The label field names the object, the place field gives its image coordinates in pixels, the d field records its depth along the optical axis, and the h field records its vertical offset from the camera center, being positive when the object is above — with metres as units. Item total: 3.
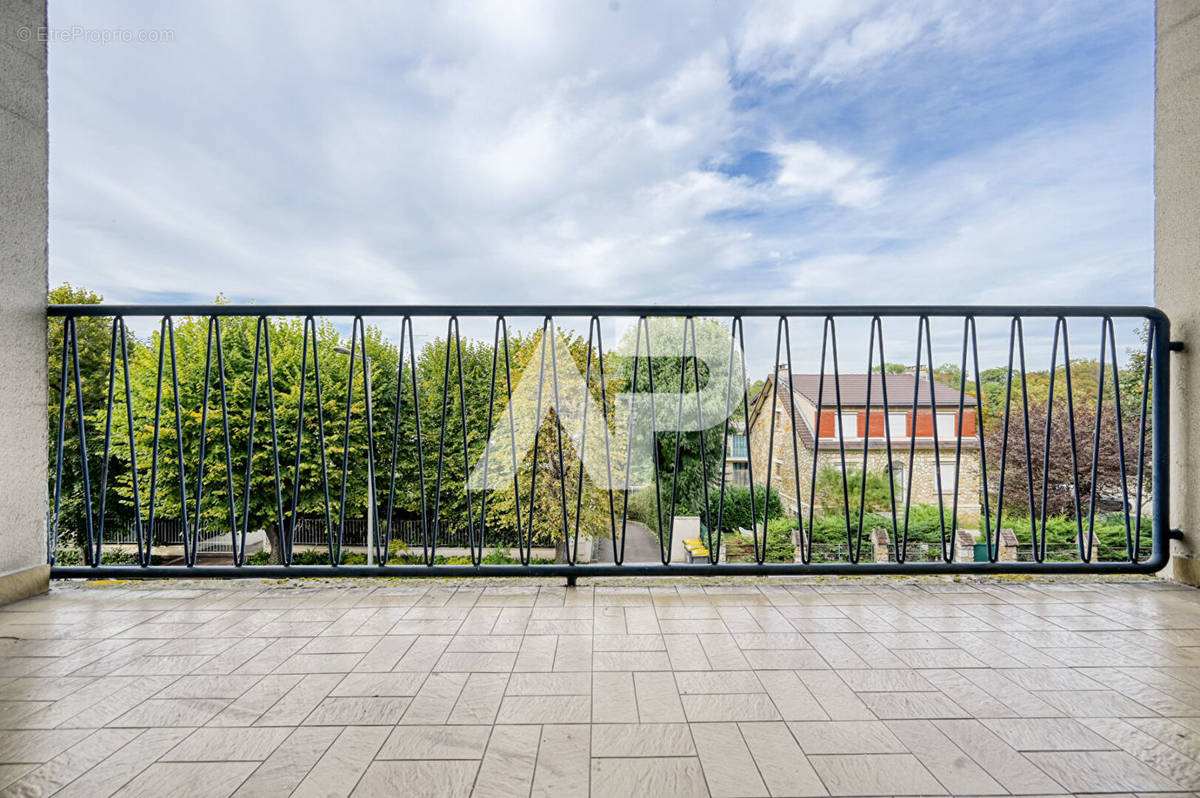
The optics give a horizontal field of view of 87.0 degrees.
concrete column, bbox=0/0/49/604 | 2.35 +0.43
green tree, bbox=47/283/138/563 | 12.42 -0.54
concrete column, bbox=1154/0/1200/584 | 2.58 +0.69
